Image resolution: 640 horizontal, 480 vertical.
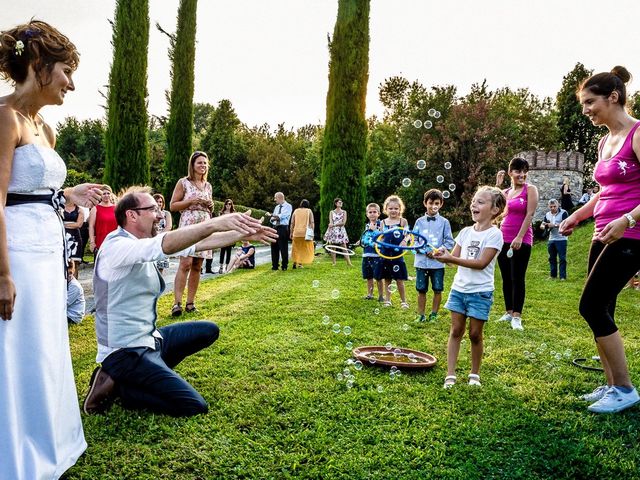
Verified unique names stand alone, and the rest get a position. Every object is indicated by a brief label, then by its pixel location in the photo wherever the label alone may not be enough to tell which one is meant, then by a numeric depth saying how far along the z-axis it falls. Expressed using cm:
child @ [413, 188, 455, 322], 606
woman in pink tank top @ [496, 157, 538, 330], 541
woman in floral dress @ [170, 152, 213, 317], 599
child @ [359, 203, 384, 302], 701
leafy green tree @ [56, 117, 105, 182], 3516
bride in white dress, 211
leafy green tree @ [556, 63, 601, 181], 3309
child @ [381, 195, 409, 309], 664
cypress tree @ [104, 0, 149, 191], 1395
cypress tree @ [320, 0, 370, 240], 1730
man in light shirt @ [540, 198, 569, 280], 1045
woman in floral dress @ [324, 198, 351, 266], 1187
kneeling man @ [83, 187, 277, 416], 303
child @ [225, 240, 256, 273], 1206
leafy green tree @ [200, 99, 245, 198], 3578
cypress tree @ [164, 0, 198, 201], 1778
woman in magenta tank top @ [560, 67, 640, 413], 302
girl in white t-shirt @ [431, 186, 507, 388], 361
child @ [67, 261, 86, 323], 557
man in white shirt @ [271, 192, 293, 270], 1186
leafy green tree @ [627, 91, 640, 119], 3306
